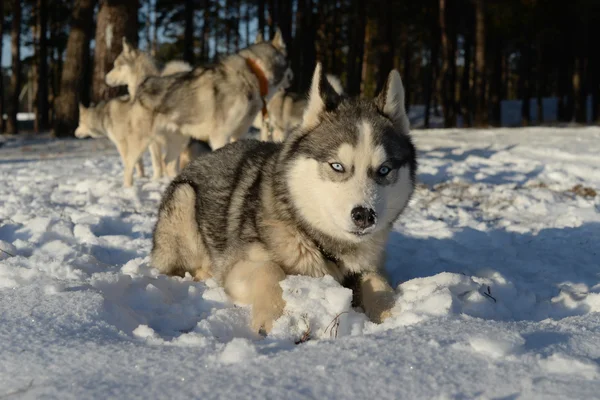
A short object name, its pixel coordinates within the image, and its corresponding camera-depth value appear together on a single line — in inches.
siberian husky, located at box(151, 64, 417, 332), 128.3
